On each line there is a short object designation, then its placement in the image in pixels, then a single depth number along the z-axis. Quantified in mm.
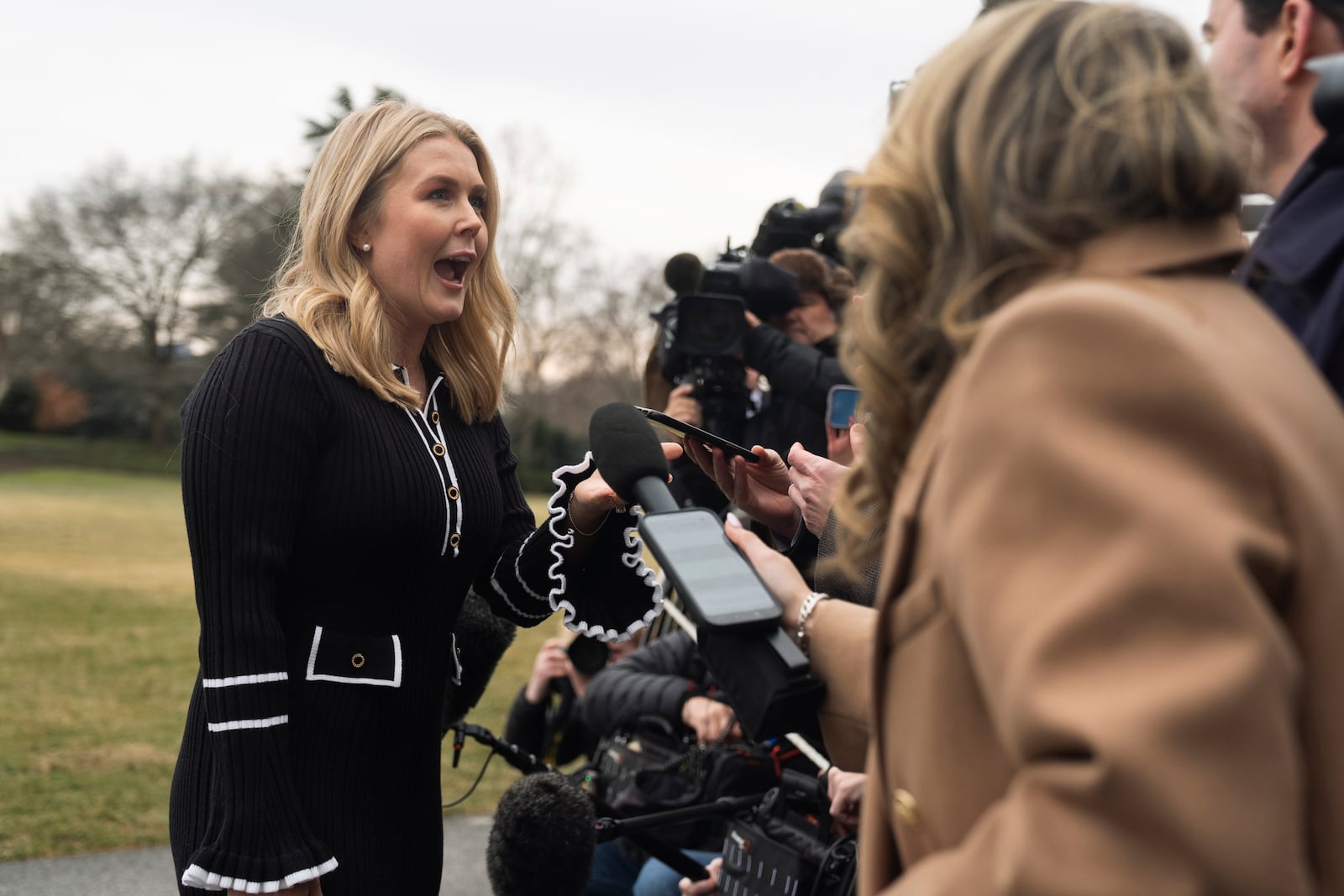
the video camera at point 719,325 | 4387
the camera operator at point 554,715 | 4875
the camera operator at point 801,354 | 4098
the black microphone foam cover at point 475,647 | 3273
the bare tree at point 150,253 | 43625
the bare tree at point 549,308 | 45031
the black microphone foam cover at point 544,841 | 3100
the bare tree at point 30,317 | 41219
